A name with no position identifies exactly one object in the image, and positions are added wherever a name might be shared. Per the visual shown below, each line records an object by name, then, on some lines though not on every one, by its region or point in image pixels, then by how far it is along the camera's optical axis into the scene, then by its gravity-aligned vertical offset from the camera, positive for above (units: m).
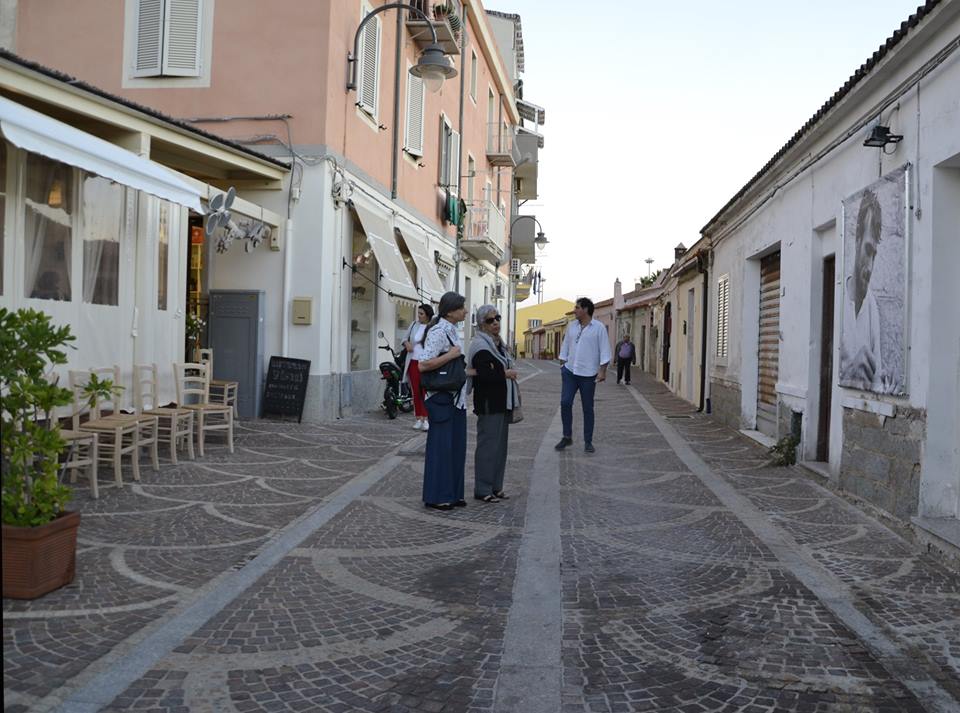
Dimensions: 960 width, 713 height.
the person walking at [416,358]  10.58 +0.04
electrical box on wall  11.11 +0.65
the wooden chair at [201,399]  8.12 -0.48
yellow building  91.50 +6.03
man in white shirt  9.41 +0.05
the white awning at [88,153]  5.46 +1.51
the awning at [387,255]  12.12 +1.63
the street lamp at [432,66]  10.70 +3.93
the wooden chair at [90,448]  5.95 -0.74
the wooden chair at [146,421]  7.03 -0.60
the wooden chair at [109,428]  6.39 -0.62
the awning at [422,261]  15.14 +1.95
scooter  12.20 -0.42
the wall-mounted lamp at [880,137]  6.04 +1.80
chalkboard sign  10.98 -0.41
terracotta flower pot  3.85 -1.01
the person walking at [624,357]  23.53 +0.31
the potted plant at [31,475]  3.86 -0.62
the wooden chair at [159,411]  7.54 -0.56
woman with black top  6.50 -0.31
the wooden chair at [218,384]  8.95 -0.33
